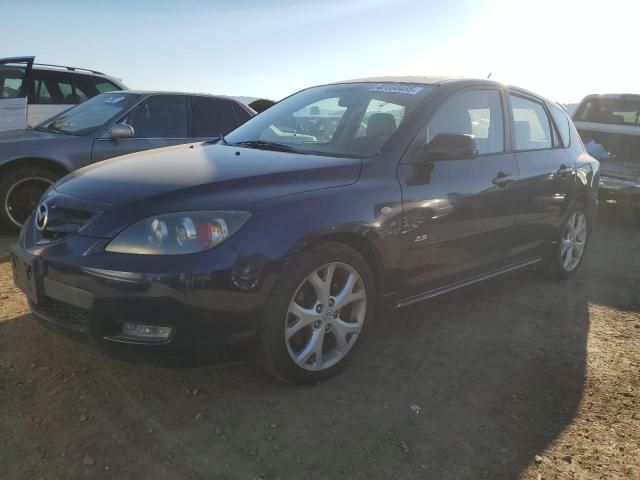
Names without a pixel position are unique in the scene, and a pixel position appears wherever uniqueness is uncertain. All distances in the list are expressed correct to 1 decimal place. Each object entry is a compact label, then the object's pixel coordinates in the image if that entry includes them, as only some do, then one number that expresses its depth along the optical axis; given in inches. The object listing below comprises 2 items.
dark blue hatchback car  94.4
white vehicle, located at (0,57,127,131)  270.4
